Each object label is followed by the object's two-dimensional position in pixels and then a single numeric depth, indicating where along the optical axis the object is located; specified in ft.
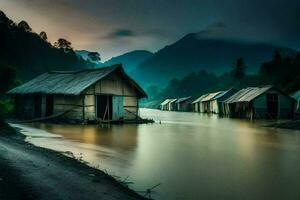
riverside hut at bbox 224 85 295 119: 152.76
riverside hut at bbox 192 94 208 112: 282.56
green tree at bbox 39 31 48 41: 400.10
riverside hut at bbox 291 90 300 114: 159.69
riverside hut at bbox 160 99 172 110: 374.88
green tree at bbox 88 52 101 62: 478.18
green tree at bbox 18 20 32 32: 360.81
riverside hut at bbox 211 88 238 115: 226.79
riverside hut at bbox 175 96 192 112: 324.80
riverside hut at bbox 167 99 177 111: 348.79
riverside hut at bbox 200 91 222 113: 250.55
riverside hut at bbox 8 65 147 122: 103.30
